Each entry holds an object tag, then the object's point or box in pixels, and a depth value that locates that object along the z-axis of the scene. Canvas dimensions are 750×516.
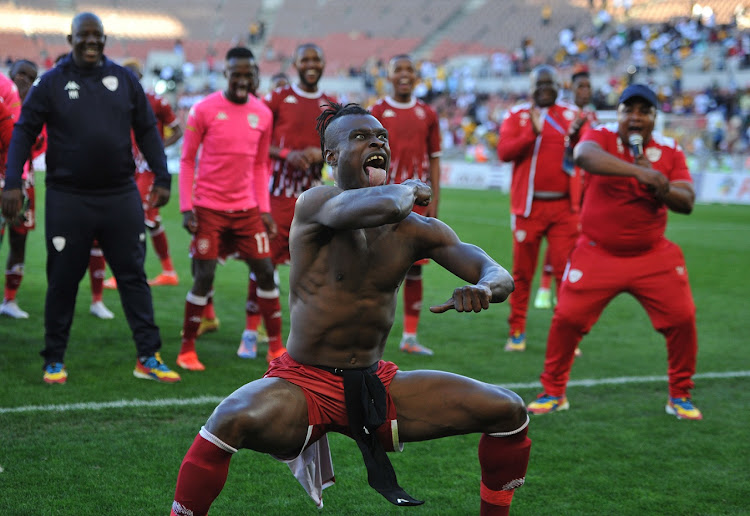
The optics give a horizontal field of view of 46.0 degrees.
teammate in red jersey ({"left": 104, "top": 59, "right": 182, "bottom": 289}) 9.12
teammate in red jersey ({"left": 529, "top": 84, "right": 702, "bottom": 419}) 5.66
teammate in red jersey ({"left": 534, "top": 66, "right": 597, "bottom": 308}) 7.79
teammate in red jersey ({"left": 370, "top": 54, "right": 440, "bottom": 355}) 7.48
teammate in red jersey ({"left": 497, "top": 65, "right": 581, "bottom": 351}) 7.83
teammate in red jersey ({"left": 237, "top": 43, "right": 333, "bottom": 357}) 7.27
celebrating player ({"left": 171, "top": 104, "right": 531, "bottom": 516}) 3.33
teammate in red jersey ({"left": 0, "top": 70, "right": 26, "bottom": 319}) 8.24
